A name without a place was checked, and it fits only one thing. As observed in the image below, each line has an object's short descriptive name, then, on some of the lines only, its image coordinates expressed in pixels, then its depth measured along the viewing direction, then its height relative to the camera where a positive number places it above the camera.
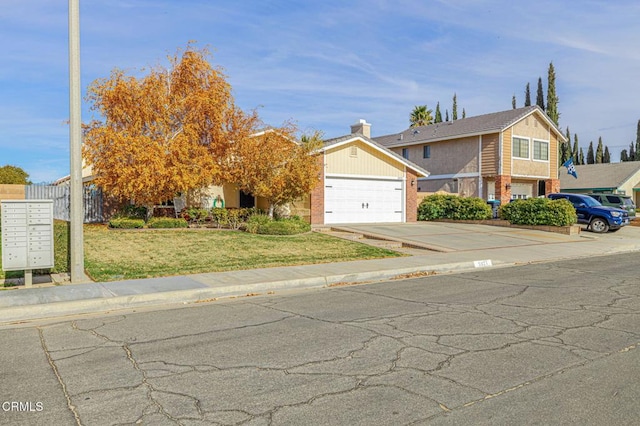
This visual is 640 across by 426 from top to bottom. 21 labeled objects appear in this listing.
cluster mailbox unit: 8.91 -0.49
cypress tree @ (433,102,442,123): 67.12 +12.91
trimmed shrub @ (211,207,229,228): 21.00 -0.31
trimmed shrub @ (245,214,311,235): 18.72 -0.66
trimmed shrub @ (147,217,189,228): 19.41 -0.55
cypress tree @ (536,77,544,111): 58.44 +13.59
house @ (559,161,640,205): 46.20 +2.96
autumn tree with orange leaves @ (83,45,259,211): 18.95 +3.15
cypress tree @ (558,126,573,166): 65.26 +7.52
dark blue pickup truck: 24.55 -0.22
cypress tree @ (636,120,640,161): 77.21 +10.74
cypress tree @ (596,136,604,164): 77.10 +9.13
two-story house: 32.53 +3.84
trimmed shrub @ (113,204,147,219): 21.53 -0.14
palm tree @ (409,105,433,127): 54.16 +10.38
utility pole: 9.52 +1.56
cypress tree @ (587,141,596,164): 80.31 +8.91
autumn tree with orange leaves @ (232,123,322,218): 20.20 +1.83
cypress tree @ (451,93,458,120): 68.44 +13.86
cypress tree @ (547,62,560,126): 50.72 +11.54
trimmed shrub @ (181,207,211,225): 21.53 -0.26
